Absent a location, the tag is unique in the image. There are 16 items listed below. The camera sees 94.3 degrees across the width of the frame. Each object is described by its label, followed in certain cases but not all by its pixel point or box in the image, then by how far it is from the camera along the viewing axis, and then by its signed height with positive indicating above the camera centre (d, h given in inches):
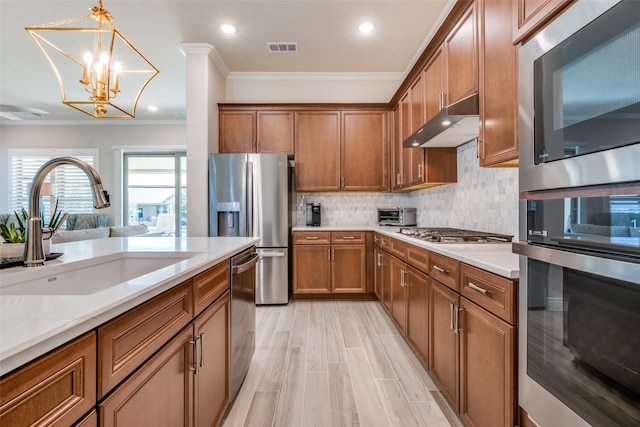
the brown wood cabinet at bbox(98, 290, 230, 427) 28.9 -21.3
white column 131.3 +32.8
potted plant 40.9 -4.3
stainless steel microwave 27.7 +12.7
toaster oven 148.6 -1.4
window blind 233.0 +26.3
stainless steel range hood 70.2 +24.4
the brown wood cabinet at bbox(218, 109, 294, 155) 148.0 +41.3
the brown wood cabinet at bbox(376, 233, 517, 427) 44.5 -23.2
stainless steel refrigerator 131.9 +2.8
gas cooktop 75.4 -6.4
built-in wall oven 27.9 -0.5
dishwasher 64.7 -25.1
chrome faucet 41.8 +1.5
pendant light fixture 86.3 +75.4
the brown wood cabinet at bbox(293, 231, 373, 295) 140.6 -24.1
